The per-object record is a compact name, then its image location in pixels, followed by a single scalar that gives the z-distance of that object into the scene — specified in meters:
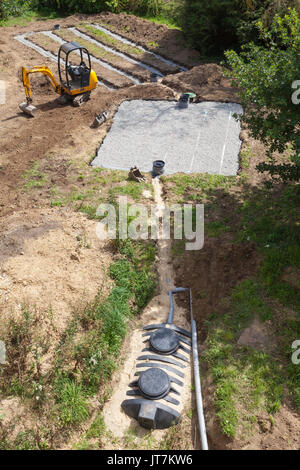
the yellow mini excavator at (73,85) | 14.39
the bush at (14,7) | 23.81
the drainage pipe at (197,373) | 6.01
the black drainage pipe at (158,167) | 11.38
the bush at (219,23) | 16.52
